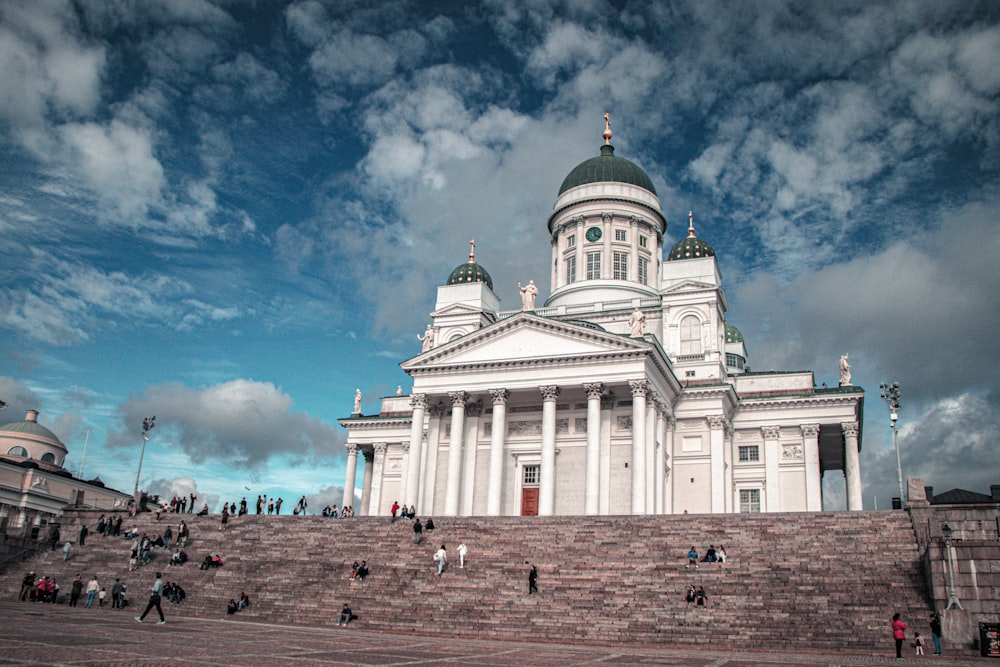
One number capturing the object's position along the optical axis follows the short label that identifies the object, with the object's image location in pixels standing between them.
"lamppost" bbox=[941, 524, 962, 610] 21.88
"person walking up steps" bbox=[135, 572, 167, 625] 22.23
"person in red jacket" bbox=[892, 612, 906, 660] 20.20
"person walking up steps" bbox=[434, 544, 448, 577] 29.45
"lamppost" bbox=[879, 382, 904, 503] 38.16
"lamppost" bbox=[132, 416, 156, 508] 51.03
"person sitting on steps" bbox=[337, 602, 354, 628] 26.22
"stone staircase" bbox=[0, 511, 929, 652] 23.66
